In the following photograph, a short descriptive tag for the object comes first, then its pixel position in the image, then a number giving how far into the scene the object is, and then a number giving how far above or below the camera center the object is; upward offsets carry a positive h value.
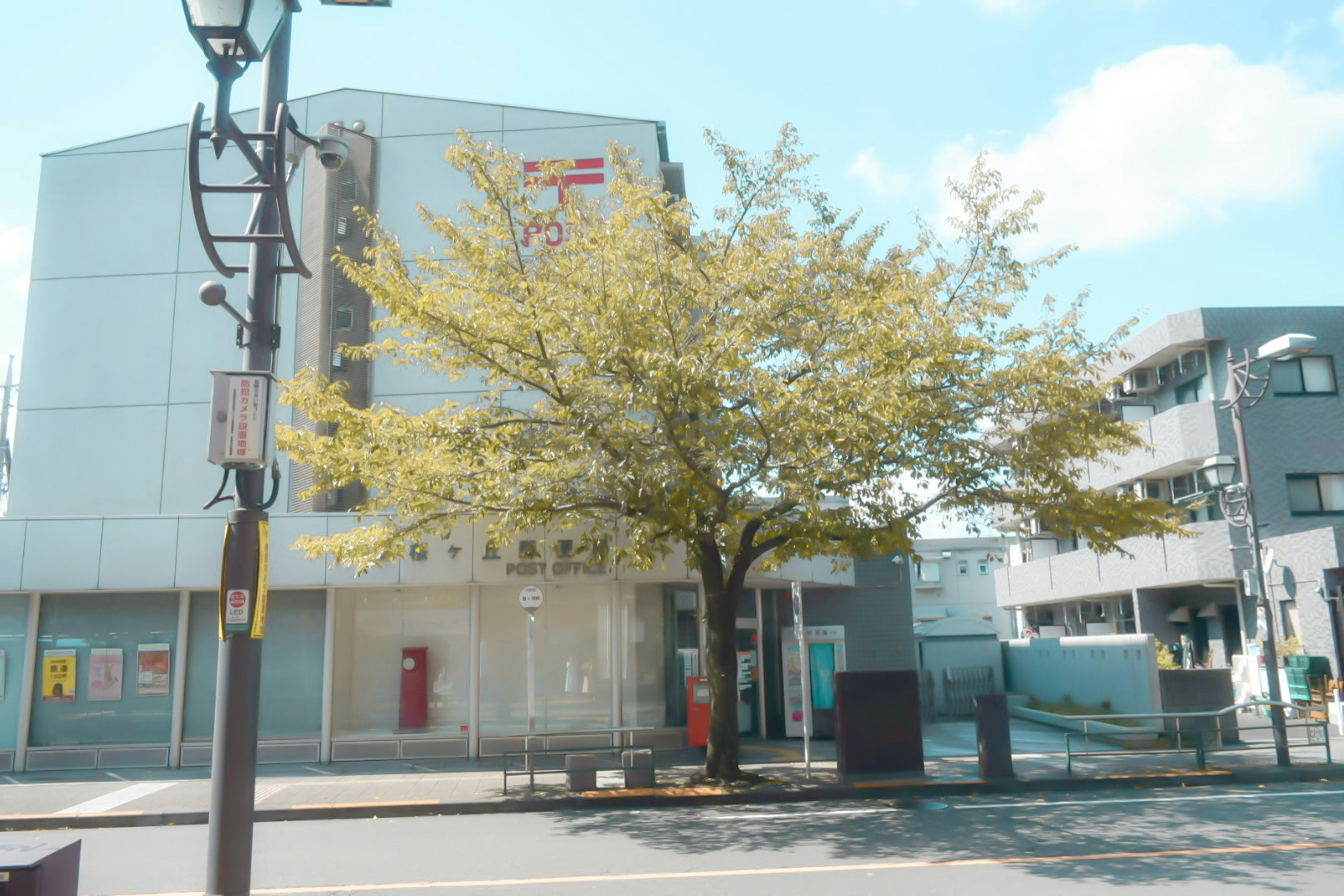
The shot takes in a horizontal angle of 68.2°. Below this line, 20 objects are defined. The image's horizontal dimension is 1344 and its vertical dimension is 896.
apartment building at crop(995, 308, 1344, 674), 25.77 +4.61
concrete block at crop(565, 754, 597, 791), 13.26 -1.74
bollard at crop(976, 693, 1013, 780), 13.47 -1.44
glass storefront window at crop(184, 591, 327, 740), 16.78 -0.26
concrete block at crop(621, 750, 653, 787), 13.18 -1.66
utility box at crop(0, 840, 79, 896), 4.91 -1.06
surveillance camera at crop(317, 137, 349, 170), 7.30 +3.64
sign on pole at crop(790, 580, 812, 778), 13.84 -0.15
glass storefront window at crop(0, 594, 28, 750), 16.39 +0.02
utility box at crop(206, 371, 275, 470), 5.91 +1.36
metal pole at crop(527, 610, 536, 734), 14.52 -0.44
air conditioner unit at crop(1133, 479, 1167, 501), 32.72 +4.54
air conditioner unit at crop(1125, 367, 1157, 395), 32.84 +8.12
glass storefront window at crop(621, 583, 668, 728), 17.27 -0.28
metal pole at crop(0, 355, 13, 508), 25.27 +6.07
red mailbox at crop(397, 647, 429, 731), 17.00 -0.72
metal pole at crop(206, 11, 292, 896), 5.79 -0.29
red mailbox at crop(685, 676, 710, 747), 17.06 -1.20
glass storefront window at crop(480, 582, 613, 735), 17.11 -0.27
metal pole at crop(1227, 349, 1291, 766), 14.11 +0.26
